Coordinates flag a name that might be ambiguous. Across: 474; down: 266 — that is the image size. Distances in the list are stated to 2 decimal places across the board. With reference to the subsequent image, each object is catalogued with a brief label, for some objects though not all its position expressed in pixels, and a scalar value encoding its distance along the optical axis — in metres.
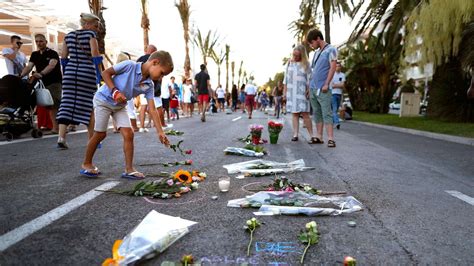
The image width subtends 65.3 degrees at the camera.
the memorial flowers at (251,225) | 2.42
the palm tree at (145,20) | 22.20
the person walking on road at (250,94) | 18.56
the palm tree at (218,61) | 43.72
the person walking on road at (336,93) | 11.05
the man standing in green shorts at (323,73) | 6.85
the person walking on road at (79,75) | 5.12
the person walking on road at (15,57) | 7.92
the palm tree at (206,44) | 37.88
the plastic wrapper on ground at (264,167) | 4.24
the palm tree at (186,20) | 29.73
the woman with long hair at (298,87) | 7.68
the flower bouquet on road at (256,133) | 7.06
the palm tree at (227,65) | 56.99
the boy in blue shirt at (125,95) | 3.61
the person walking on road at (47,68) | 7.13
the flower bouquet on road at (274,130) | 7.17
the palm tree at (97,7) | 12.85
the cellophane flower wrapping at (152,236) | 1.91
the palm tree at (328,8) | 20.06
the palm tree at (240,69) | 79.88
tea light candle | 3.38
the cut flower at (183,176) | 3.53
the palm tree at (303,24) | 21.88
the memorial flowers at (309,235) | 2.22
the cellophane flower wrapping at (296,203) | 2.80
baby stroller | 6.84
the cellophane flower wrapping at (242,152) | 5.61
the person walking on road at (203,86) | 14.53
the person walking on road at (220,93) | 27.83
